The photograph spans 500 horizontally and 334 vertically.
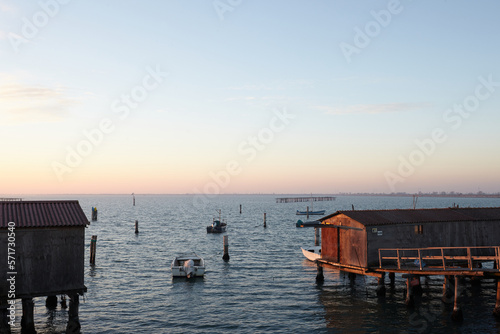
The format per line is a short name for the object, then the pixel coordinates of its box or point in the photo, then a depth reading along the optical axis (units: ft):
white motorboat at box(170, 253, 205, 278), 134.62
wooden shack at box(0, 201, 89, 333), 74.43
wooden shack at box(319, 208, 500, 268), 108.58
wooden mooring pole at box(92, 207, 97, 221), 407.93
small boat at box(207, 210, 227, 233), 289.53
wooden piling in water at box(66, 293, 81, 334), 82.84
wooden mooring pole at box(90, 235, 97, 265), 157.19
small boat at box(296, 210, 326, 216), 483.51
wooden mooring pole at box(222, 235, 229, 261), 172.76
